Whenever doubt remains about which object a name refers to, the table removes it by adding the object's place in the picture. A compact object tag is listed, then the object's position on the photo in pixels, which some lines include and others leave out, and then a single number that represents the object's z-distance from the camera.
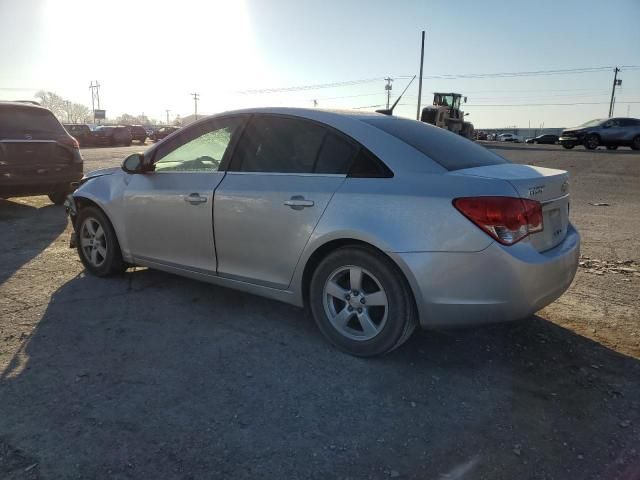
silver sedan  2.82
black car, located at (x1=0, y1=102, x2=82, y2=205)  7.68
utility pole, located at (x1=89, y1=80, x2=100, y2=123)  120.38
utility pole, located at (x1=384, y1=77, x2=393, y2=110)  75.56
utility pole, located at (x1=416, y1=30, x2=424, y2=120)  44.16
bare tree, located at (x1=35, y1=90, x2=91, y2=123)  126.67
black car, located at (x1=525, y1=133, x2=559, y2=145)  52.66
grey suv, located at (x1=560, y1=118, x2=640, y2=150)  27.34
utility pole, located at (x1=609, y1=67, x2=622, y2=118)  75.41
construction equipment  29.69
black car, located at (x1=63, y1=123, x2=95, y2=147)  37.34
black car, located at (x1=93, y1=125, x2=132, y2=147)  37.69
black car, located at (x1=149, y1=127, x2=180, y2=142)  43.99
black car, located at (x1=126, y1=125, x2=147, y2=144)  43.99
